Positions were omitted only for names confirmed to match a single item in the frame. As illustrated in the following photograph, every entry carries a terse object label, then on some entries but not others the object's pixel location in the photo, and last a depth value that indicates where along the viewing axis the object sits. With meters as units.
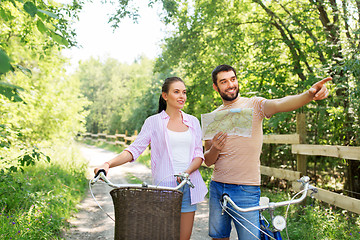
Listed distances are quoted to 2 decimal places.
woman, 2.64
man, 2.46
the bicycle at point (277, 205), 1.97
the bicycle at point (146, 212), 2.07
